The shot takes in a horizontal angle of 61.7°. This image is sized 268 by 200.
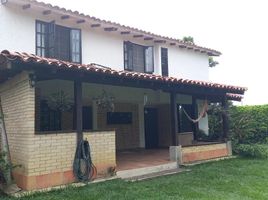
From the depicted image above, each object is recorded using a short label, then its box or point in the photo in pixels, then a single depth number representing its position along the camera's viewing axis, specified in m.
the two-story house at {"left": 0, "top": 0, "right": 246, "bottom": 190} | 5.29
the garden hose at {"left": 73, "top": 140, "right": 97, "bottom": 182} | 5.62
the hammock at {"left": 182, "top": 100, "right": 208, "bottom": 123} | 9.22
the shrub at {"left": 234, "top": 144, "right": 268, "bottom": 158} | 8.90
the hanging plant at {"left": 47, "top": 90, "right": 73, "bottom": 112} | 6.28
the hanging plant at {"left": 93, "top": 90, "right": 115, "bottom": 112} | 6.63
